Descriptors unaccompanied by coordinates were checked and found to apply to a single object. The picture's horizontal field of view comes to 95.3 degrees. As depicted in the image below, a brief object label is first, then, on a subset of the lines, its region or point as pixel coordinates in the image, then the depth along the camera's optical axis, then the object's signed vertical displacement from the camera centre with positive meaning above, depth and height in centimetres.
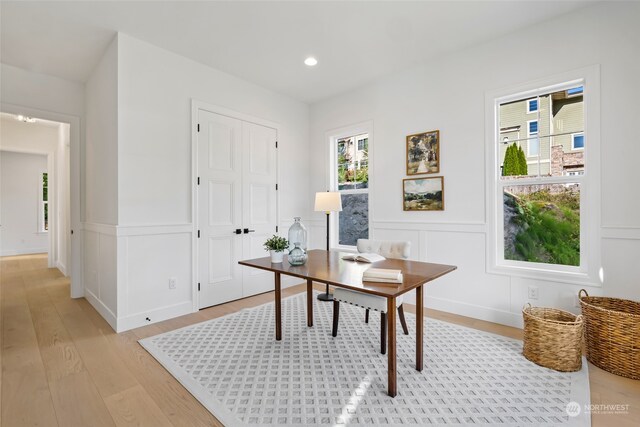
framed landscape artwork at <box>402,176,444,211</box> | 329 +22
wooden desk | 170 -42
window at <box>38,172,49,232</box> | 732 +29
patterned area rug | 162 -112
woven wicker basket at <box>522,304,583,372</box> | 204 -94
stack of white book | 177 -39
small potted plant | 242 -29
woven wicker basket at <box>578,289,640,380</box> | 194 -87
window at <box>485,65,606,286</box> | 245 +27
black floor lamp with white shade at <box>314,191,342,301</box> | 362 +14
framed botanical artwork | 330 +70
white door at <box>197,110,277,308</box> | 344 +14
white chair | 211 -63
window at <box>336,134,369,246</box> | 411 +40
